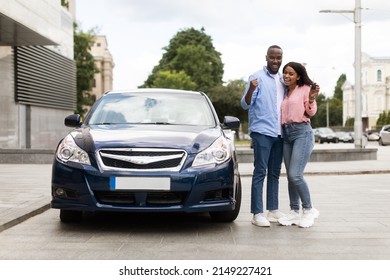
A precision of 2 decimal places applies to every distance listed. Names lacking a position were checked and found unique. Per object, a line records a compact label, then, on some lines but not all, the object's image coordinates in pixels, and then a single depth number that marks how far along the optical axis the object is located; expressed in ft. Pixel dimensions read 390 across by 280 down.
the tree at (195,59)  240.53
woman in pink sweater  20.59
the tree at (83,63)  163.32
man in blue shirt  20.90
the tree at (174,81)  213.46
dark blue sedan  18.88
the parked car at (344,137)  189.47
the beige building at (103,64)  351.87
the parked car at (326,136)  183.42
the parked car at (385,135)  143.03
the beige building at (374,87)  304.91
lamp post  73.00
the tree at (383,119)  236.94
